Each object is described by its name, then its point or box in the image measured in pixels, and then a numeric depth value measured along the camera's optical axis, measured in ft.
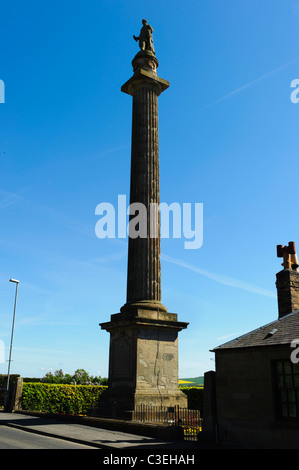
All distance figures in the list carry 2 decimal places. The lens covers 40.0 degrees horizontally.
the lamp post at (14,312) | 86.14
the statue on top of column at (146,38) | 80.94
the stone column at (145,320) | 57.77
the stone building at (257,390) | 37.32
